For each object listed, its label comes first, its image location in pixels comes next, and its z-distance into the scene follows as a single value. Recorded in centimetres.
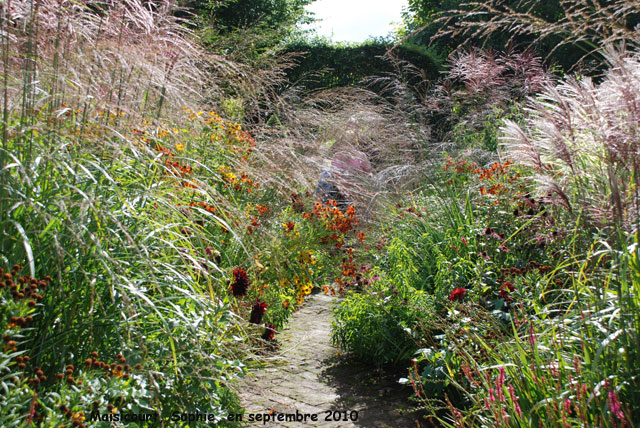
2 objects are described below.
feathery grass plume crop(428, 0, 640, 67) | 247
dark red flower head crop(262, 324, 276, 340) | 343
